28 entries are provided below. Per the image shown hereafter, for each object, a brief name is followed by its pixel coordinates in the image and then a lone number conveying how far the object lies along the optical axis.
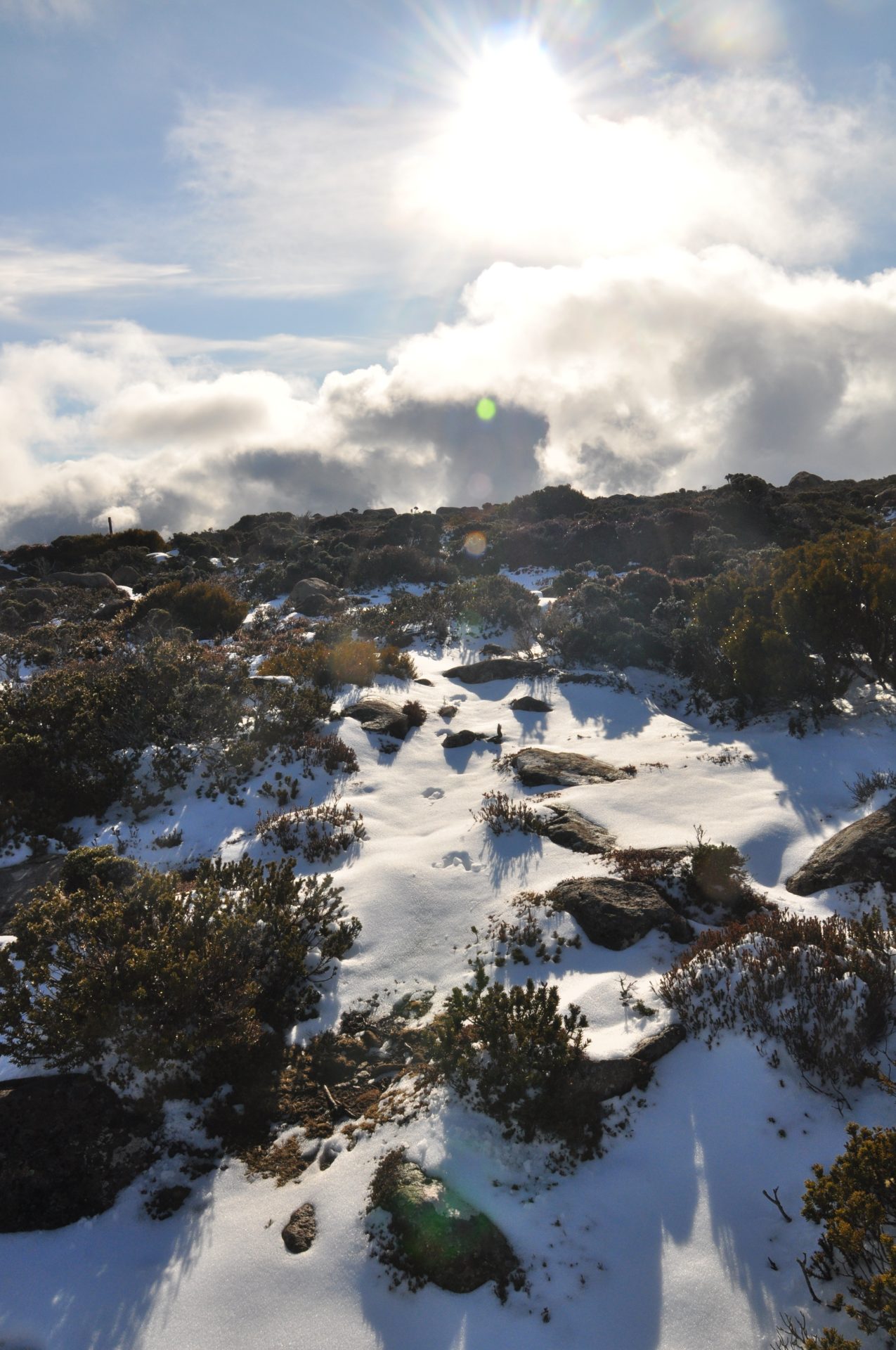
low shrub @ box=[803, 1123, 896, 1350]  2.97
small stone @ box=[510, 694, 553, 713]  13.51
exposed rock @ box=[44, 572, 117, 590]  27.25
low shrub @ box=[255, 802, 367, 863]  8.34
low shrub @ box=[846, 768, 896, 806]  8.34
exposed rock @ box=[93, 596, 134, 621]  21.36
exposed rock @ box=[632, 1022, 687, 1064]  4.88
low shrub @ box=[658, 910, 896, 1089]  4.48
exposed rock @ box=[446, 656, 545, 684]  15.27
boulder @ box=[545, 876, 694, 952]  6.25
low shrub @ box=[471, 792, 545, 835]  8.45
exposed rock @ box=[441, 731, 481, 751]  11.88
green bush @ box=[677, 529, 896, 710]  10.77
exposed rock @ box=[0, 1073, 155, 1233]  4.38
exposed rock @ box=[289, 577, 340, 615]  21.11
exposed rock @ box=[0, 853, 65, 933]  7.75
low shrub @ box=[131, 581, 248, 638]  19.77
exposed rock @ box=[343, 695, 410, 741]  11.91
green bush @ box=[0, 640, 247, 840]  9.48
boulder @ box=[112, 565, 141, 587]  28.39
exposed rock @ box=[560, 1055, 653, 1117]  4.60
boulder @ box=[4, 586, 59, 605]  23.42
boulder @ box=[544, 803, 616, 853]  7.97
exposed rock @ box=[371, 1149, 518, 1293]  3.81
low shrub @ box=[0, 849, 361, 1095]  4.93
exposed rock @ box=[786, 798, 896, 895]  6.54
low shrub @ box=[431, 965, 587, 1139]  4.60
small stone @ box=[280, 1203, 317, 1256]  4.06
